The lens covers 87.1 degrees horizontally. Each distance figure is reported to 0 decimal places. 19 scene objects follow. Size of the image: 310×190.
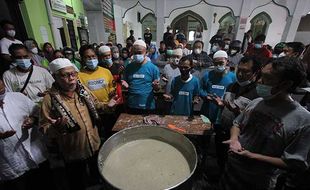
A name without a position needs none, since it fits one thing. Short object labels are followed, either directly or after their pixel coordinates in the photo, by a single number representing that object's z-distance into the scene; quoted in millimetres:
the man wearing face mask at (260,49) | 4965
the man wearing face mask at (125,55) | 5464
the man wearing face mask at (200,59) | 4619
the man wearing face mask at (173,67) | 3723
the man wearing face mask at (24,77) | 2395
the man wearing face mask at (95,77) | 2525
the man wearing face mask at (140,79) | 2848
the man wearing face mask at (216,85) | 2654
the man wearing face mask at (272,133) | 1167
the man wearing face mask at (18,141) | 1722
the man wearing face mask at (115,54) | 4867
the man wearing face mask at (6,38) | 4020
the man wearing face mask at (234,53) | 4730
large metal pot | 1234
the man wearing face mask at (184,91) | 2617
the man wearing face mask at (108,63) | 3110
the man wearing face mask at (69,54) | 4570
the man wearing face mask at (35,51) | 4414
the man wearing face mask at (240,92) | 1950
